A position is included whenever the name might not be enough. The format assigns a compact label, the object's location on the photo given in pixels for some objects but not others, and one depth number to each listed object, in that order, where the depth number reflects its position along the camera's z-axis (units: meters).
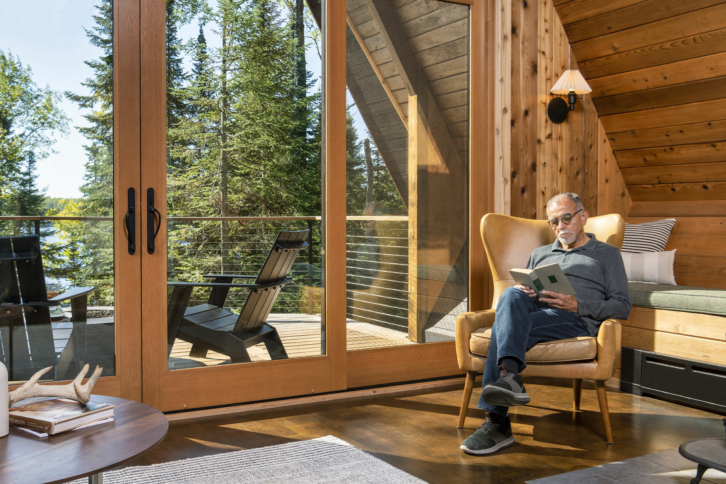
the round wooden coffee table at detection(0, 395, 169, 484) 1.27
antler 1.65
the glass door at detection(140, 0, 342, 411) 2.97
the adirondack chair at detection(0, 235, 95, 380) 2.70
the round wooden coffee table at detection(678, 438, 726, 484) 2.11
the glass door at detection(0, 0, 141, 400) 2.71
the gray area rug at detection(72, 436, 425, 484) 2.18
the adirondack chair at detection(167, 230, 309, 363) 3.04
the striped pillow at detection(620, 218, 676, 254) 4.09
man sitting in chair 2.55
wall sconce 4.07
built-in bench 3.23
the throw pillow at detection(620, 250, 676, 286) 3.91
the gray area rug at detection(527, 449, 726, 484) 2.21
